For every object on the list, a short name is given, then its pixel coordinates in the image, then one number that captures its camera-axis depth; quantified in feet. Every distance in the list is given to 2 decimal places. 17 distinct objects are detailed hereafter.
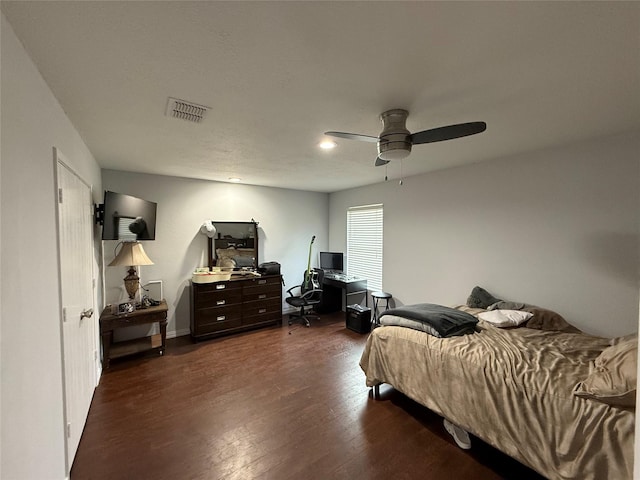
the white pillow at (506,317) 8.67
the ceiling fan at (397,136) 5.86
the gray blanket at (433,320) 7.78
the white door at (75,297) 5.55
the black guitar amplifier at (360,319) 13.79
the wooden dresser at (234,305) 12.59
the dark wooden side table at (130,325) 10.11
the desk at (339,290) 15.70
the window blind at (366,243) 15.56
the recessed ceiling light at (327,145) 8.19
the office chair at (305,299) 14.97
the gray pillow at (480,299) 10.23
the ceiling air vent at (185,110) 5.70
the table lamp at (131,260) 10.36
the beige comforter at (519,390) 4.76
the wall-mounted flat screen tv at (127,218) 9.34
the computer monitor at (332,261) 16.87
